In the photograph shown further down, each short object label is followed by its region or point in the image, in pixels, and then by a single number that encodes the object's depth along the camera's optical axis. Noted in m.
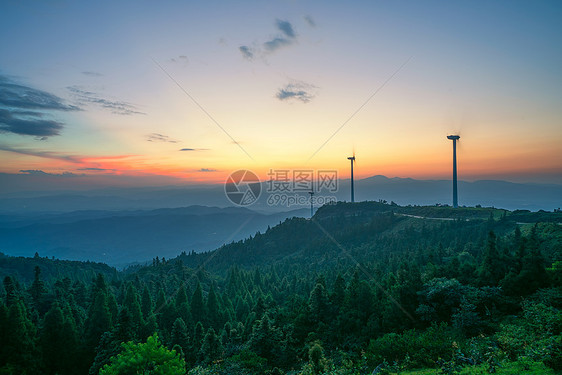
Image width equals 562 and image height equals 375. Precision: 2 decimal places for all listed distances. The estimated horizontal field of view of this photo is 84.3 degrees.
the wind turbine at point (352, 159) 163.57
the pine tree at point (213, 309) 72.75
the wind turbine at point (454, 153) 117.50
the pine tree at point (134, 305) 59.51
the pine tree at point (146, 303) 71.69
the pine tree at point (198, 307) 72.62
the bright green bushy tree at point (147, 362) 26.02
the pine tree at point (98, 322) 52.46
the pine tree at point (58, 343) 47.78
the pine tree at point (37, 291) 69.26
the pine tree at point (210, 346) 46.18
